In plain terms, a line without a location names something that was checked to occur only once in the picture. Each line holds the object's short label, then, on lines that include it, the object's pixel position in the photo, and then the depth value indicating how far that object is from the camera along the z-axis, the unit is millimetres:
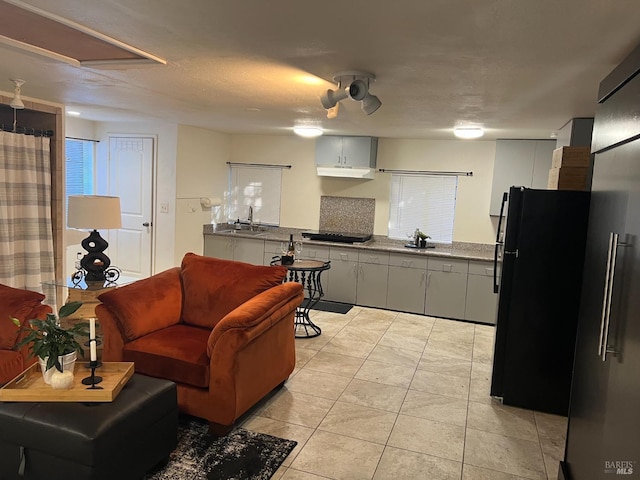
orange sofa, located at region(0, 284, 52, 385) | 2748
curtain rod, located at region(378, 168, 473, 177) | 5960
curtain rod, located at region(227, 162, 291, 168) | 6847
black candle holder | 2281
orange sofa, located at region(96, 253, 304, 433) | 2744
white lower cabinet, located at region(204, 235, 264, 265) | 6411
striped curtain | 4164
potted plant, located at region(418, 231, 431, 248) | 5980
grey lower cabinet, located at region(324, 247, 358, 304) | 5957
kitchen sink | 6643
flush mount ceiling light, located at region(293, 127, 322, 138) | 5249
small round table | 4523
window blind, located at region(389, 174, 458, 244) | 6105
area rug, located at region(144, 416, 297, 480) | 2420
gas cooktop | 6180
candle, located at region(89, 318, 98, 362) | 2275
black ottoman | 2031
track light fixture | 2580
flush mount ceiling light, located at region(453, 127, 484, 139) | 4750
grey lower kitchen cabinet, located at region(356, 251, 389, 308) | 5805
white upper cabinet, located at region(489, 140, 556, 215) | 5348
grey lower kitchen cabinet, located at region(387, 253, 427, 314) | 5648
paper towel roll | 6509
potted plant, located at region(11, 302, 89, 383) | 2201
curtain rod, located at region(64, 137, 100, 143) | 6057
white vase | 2252
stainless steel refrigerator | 1675
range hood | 6129
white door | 6133
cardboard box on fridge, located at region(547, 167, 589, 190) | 3332
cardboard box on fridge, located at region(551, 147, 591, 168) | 3295
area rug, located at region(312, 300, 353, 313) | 5737
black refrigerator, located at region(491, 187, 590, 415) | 3203
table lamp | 3711
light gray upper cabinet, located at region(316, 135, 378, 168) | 6031
